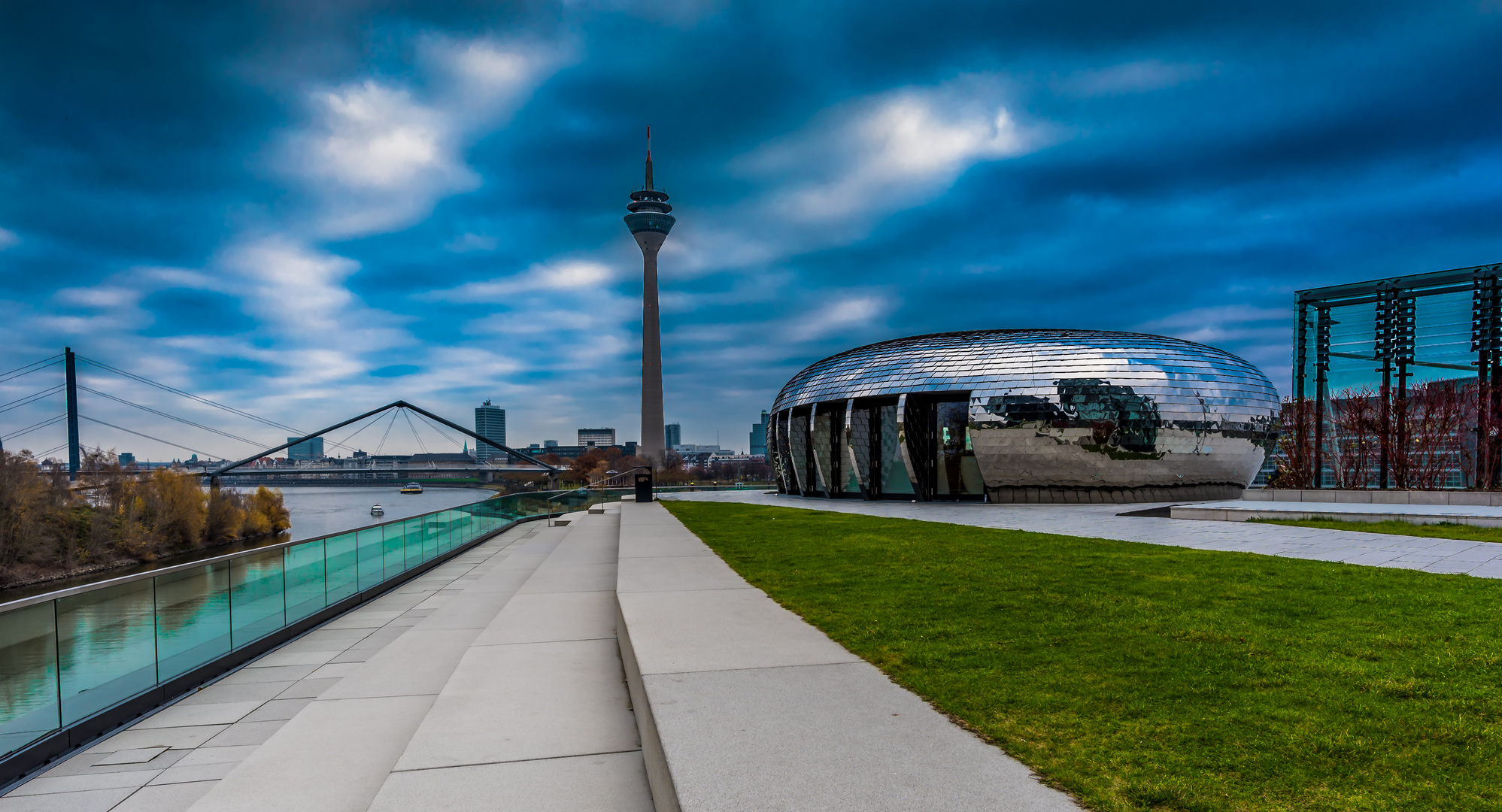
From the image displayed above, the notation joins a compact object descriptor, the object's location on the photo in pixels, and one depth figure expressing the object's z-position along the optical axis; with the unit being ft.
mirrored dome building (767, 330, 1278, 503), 107.55
